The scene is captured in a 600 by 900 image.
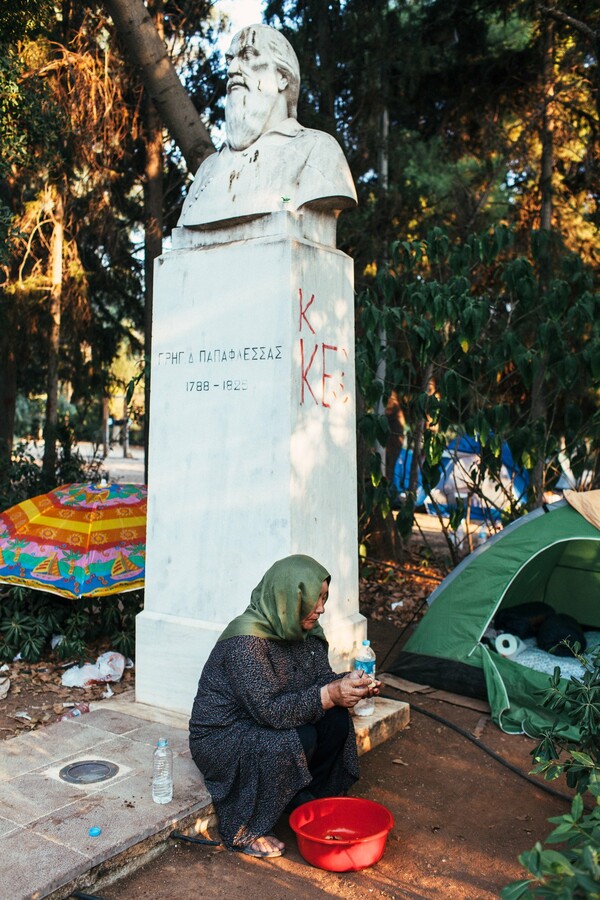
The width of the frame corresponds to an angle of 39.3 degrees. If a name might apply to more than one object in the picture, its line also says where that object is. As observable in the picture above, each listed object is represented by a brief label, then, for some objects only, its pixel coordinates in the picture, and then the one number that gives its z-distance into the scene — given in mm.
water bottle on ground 3412
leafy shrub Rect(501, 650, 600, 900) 1943
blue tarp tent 13209
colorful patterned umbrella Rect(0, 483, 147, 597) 5438
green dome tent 4973
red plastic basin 3148
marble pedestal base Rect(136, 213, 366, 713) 4211
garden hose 4039
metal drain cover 3629
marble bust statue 4375
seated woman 3328
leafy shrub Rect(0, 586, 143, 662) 5684
